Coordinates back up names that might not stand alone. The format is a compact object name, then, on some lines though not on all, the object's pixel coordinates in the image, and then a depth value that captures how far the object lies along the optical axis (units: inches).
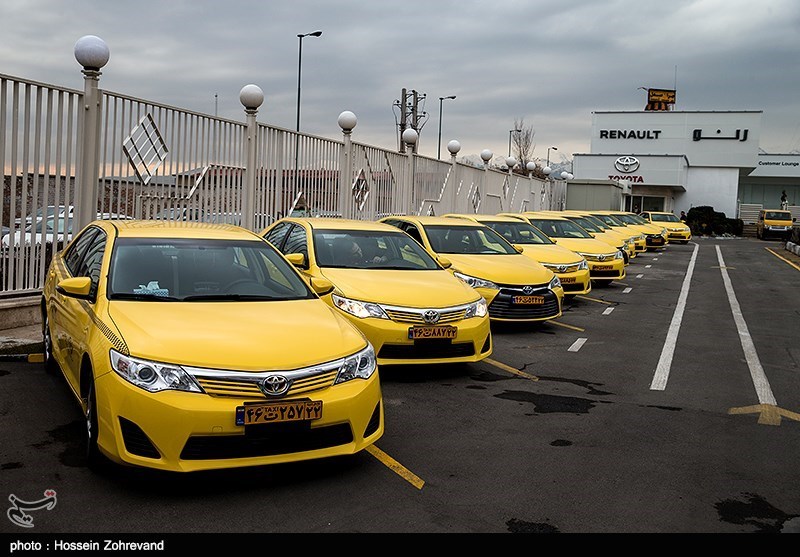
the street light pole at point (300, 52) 1342.6
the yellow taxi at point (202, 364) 157.9
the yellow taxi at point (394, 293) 274.1
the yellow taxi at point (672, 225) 1465.3
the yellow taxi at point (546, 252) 510.6
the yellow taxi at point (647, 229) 1223.2
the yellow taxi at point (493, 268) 392.5
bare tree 3253.0
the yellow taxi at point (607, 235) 829.8
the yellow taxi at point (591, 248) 641.0
